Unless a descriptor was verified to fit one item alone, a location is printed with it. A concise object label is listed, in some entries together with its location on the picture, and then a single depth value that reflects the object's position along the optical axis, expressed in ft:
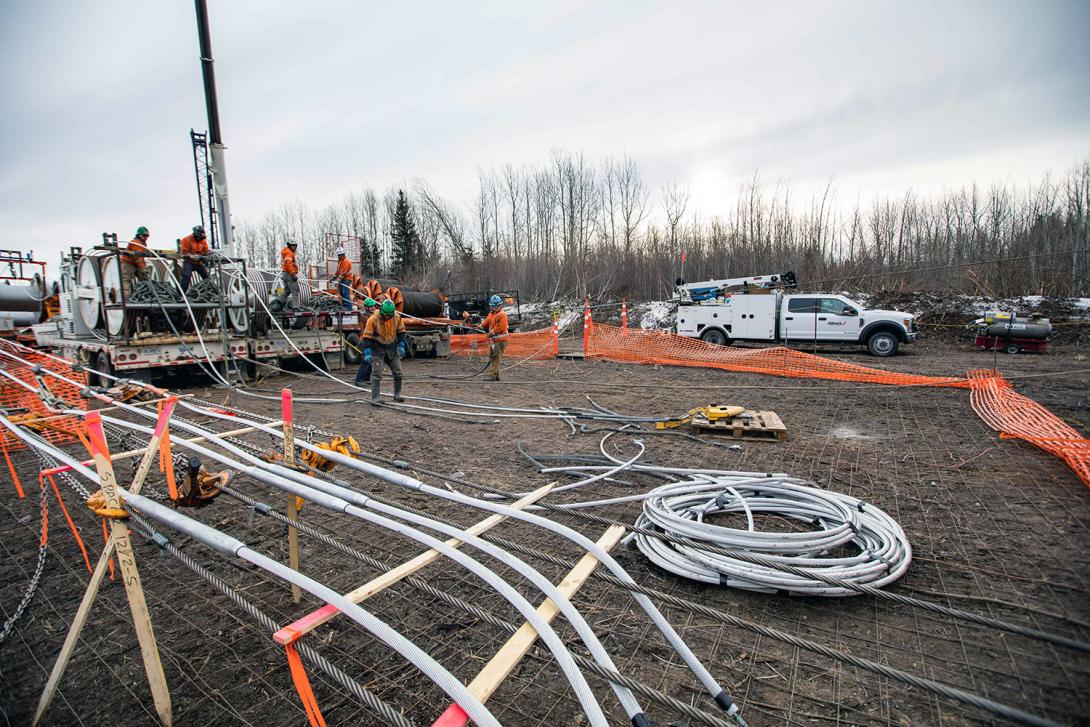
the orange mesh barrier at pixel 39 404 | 15.85
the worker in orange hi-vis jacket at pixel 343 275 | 39.53
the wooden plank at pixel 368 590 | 5.07
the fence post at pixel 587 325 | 49.10
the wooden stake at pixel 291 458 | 9.33
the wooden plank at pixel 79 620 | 7.24
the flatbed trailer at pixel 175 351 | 30.53
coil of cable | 9.52
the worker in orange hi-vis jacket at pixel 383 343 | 26.89
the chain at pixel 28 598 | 9.20
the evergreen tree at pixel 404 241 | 135.23
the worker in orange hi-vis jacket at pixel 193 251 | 32.42
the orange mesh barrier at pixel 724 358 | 34.42
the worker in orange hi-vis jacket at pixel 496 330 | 36.47
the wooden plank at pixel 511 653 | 4.41
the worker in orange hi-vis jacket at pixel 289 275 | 36.55
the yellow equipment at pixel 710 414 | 20.88
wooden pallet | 20.27
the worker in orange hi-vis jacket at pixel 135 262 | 30.63
